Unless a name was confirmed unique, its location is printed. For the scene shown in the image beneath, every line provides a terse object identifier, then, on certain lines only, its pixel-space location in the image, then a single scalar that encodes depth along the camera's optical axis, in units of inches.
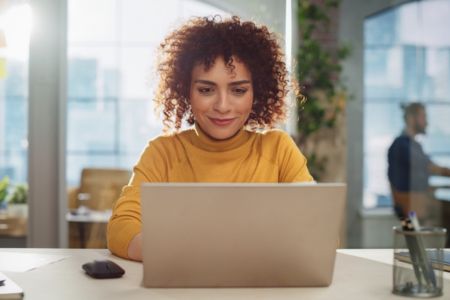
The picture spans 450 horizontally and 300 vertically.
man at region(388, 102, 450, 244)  213.3
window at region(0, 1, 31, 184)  179.8
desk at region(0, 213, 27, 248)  179.8
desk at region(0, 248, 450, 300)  61.1
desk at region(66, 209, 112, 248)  181.6
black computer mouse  68.3
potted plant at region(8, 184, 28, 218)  180.4
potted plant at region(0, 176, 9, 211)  181.6
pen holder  60.9
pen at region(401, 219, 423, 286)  60.9
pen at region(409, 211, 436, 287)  60.7
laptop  58.8
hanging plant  212.2
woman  92.8
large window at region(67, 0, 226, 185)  185.0
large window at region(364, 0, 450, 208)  213.2
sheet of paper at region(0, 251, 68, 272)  74.9
